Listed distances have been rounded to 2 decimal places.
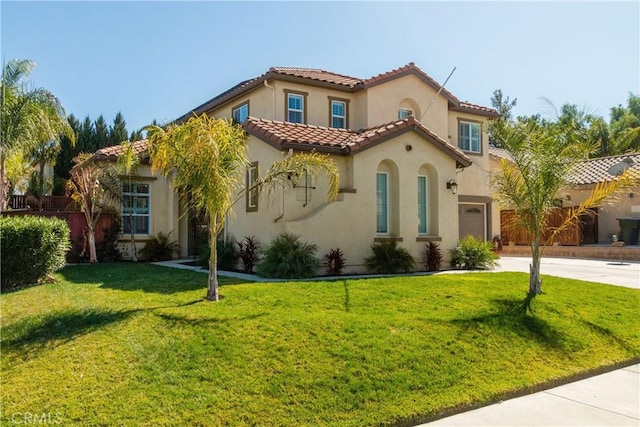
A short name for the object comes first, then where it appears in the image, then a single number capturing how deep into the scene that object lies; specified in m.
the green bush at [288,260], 12.92
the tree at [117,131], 34.53
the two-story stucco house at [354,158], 14.42
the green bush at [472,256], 16.22
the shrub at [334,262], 14.08
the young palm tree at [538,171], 11.10
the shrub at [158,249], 19.06
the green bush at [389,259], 14.69
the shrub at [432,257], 15.66
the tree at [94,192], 17.69
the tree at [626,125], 38.25
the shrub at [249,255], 14.70
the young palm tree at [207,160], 9.11
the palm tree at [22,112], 15.36
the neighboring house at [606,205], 25.78
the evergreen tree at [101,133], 33.94
